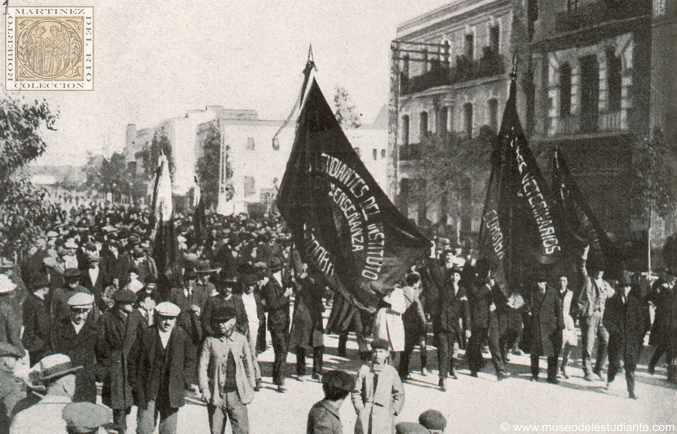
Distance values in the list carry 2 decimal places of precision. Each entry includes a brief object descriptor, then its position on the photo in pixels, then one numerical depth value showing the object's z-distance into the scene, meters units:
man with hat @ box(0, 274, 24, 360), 7.26
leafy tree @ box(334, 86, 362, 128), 20.48
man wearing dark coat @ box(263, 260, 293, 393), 8.54
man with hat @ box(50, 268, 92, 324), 7.59
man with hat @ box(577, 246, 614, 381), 9.18
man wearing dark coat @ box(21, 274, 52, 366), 7.64
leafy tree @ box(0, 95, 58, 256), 11.39
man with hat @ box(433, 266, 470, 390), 8.72
